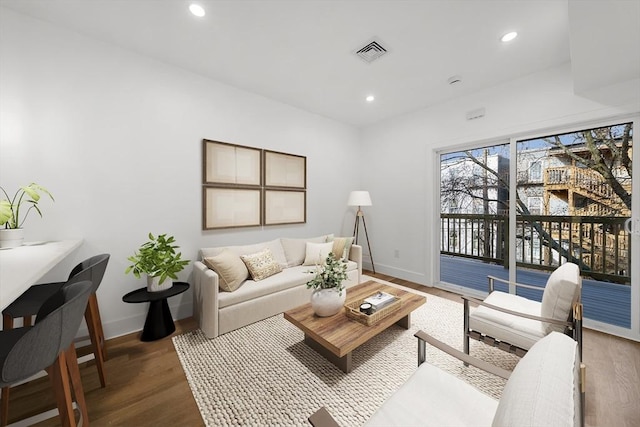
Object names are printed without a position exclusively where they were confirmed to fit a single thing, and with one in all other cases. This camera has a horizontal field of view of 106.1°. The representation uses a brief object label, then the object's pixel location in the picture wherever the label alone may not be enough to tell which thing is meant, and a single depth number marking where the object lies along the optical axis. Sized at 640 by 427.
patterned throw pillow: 2.77
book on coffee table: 2.06
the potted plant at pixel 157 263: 2.20
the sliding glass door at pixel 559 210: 2.42
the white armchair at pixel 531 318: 1.46
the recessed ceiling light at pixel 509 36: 2.13
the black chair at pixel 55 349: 0.88
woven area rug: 1.50
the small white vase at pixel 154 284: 2.27
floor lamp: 3.99
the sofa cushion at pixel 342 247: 3.54
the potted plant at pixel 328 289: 1.97
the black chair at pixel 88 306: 1.48
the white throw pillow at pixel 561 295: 1.46
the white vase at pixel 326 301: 1.96
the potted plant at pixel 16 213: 1.54
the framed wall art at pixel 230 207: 2.88
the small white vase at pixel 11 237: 1.67
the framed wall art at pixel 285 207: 3.46
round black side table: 2.21
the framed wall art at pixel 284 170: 3.43
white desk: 0.90
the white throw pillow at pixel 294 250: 3.43
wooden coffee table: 1.67
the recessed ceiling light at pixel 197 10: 1.86
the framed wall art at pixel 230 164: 2.87
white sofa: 2.29
